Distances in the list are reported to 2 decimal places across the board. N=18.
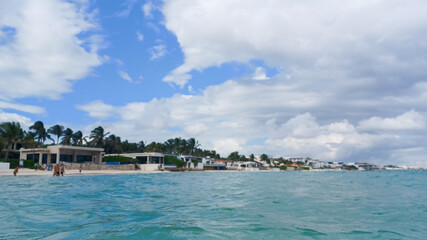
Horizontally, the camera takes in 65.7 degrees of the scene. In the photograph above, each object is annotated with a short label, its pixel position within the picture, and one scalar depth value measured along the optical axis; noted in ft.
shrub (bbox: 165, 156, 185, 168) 308.69
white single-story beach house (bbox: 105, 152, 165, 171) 288.39
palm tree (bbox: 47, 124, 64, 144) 350.43
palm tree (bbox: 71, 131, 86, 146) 381.85
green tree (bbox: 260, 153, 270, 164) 639.35
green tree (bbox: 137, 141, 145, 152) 442.42
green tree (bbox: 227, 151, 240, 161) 583.17
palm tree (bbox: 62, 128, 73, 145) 362.74
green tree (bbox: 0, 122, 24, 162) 199.00
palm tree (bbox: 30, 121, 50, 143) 338.23
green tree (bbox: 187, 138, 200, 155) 468.18
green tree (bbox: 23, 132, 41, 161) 232.32
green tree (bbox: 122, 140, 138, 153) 418.43
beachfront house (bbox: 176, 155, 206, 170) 339.36
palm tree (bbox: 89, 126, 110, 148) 325.60
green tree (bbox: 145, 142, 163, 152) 387.02
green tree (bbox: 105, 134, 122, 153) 336.70
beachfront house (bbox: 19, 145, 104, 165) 227.40
